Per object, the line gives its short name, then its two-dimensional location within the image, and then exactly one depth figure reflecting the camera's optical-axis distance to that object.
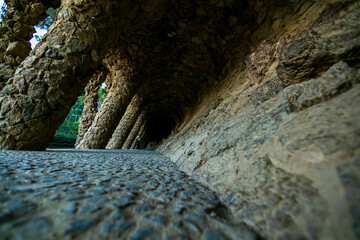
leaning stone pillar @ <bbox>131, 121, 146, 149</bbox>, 11.62
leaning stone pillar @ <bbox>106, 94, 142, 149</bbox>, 7.01
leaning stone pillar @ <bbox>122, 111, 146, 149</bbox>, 9.39
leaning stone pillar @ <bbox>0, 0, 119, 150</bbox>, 2.24
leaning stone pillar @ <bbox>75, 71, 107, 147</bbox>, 6.09
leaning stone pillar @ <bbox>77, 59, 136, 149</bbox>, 4.75
